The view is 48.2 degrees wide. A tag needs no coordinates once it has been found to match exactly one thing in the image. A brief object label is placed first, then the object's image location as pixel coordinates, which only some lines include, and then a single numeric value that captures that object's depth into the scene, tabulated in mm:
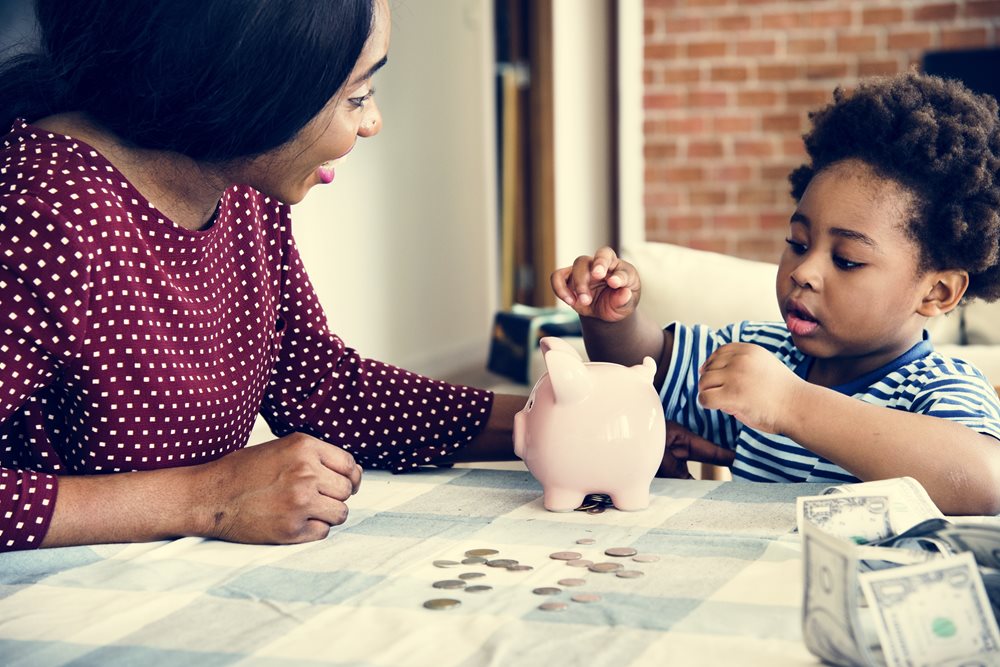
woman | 906
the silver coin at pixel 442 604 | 730
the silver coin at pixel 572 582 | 772
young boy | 1195
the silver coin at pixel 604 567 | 802
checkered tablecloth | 661
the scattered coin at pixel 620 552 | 843
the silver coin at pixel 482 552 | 852
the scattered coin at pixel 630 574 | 787
